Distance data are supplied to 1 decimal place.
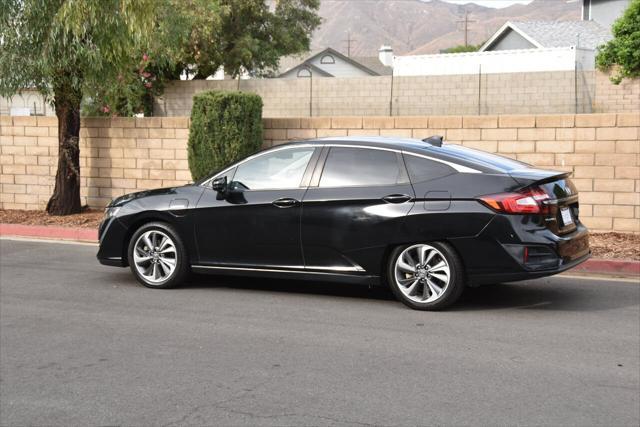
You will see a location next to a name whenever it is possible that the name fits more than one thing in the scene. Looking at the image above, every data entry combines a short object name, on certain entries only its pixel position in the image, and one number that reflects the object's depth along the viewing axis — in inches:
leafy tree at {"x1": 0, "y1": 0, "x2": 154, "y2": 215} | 531.5
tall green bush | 545.0
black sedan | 301.0
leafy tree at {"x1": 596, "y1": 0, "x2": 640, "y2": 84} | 1073.9
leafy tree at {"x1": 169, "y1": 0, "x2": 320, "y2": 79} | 1365.7
